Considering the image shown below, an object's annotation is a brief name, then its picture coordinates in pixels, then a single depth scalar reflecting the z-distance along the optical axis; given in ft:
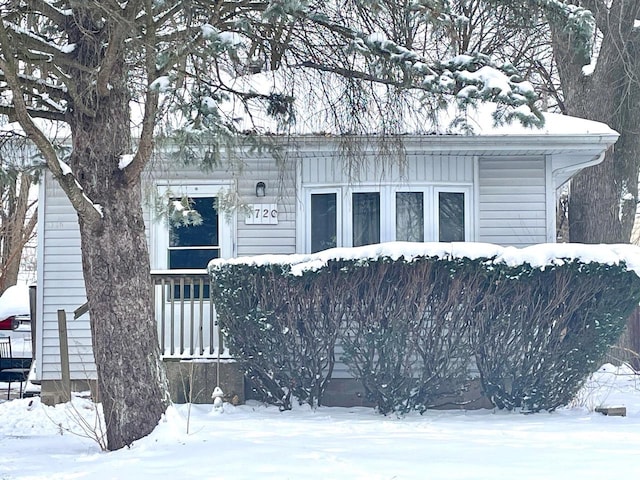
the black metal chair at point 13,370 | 42.16
